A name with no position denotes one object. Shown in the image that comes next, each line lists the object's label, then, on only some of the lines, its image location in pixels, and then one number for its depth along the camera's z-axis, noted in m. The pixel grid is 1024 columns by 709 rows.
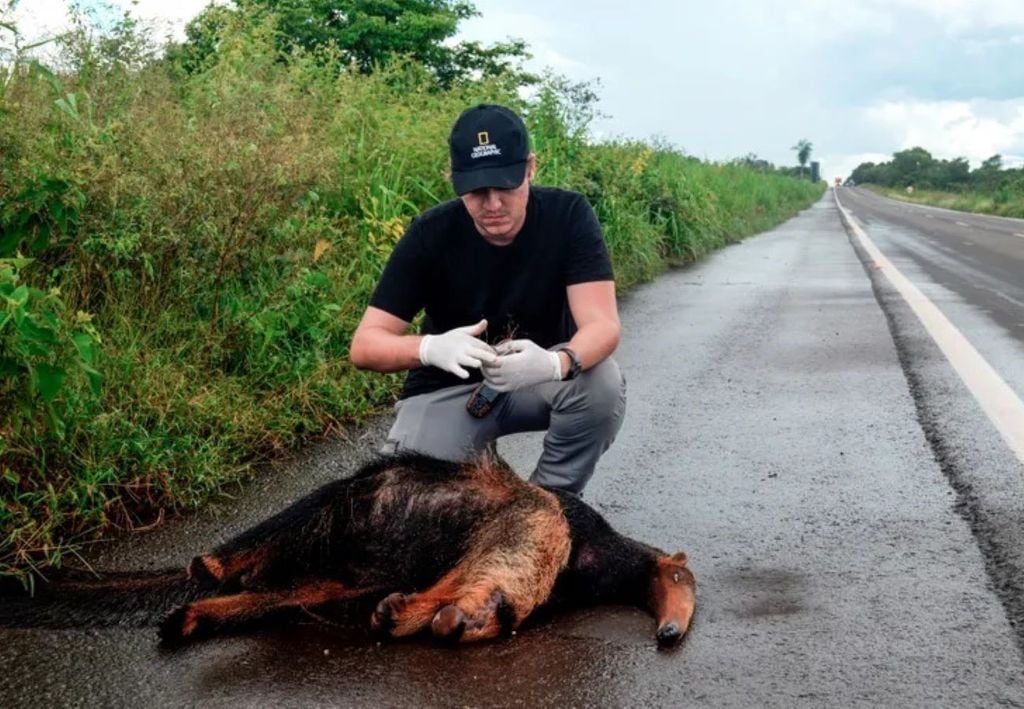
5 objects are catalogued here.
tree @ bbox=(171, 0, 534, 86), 26.91
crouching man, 3.74
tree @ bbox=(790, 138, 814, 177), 105.38
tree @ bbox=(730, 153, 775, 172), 35.83
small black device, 3.72
